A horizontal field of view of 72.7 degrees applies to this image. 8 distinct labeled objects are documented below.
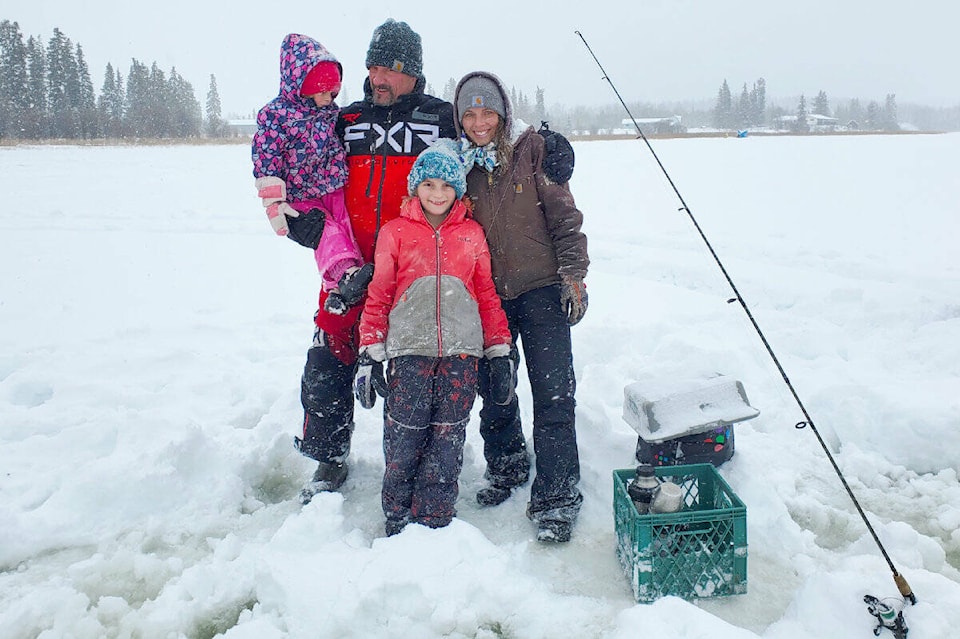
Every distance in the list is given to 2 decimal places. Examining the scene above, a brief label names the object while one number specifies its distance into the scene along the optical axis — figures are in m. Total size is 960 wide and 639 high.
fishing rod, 2.41
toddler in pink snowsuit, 3.32
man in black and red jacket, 3.46
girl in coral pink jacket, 3.14
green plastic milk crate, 2.73
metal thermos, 2.89
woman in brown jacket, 3.32
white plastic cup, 2.83
